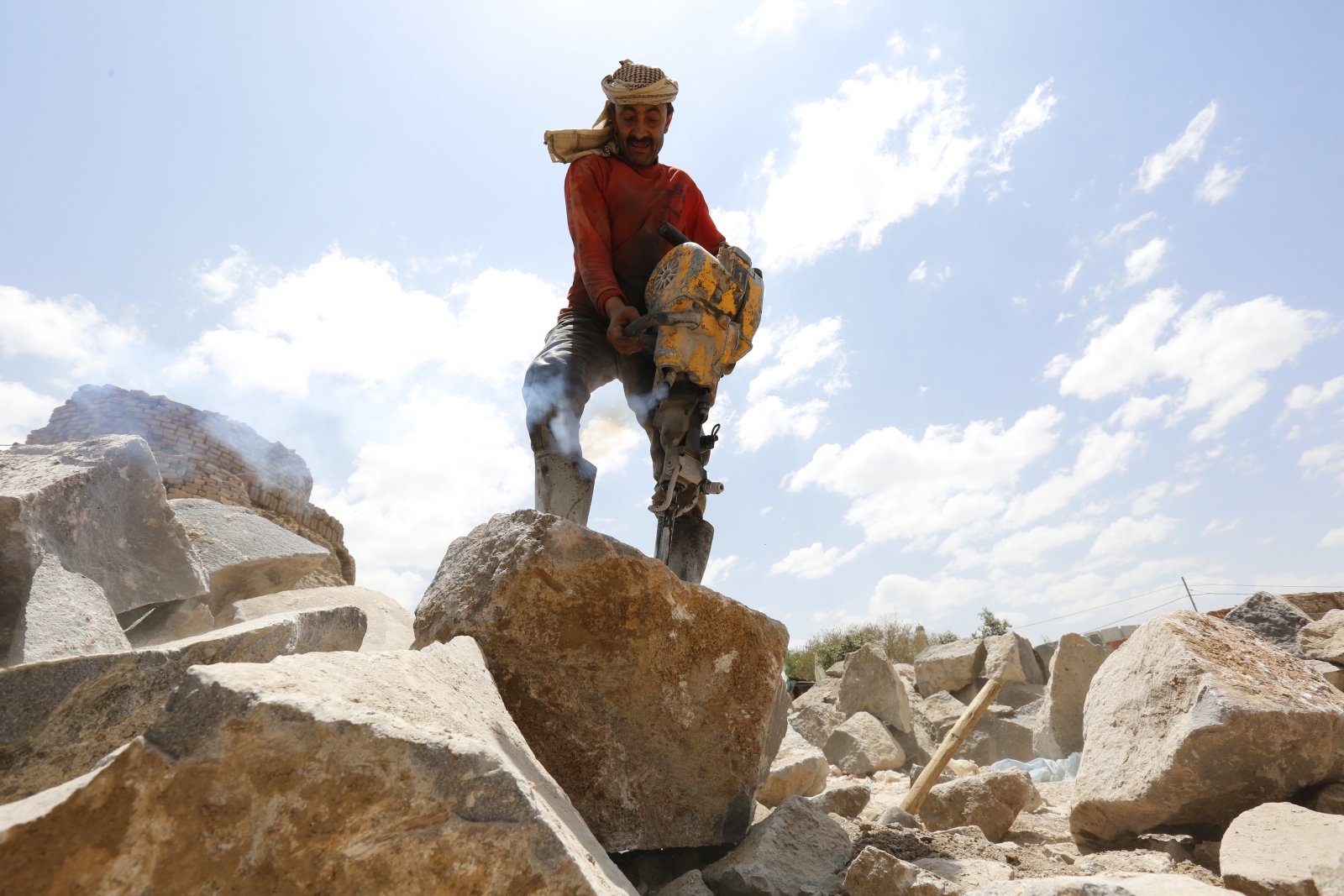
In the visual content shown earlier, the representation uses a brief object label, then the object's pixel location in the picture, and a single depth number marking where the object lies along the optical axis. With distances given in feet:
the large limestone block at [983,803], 8.65
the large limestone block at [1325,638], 16.56
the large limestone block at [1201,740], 6.82
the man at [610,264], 8.54
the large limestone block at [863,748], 17.74
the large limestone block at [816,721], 21.03
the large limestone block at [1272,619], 17.34
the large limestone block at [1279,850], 5.02
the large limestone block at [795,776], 10.14
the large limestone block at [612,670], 5.78
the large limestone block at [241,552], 10.35
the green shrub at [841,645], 44.68
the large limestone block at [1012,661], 25.16
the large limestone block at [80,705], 4.42
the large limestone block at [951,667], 26.45
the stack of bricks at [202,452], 26.89
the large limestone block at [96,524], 6.30
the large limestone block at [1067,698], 17.75
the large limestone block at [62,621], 6.12
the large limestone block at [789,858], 5.52
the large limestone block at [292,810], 2.68
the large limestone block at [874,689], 21.29
